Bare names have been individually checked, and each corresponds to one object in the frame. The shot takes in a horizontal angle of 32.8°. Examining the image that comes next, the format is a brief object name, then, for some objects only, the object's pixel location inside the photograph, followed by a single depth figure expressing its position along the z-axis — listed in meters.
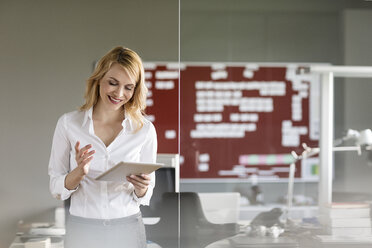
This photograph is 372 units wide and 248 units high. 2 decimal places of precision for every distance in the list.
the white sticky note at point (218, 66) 3.85
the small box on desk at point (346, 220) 4.02
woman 3.01
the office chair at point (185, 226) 3.75
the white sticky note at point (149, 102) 3.59
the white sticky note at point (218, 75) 3.85
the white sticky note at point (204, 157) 3.83
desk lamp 3.90
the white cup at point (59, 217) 3.63
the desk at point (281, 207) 3.87
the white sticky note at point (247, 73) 3.87
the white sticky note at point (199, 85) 3.81
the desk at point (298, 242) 3.89
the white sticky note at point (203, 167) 3.82
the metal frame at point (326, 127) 3.92
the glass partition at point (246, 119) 3.83
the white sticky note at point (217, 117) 3.86
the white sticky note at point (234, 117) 3.87
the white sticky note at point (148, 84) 3.62
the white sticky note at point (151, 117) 3.54
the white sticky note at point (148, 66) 3.62
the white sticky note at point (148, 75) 3.61
